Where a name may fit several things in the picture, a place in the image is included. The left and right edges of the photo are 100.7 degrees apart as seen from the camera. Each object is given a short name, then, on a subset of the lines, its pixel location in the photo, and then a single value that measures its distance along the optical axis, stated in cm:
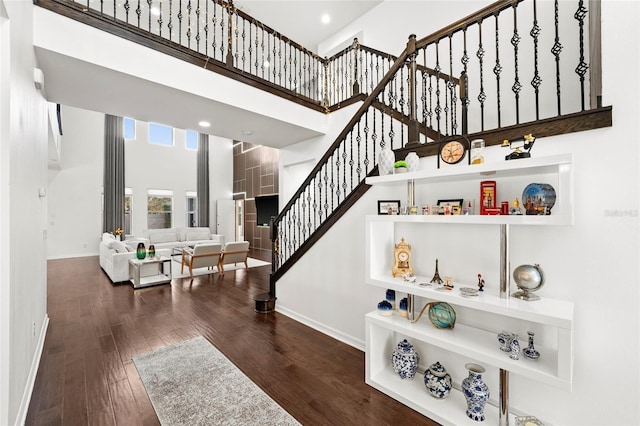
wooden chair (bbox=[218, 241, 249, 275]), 647
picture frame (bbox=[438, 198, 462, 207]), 211
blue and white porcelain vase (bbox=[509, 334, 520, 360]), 163
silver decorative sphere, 165
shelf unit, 148
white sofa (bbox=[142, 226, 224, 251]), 904
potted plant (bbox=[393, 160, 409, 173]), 223
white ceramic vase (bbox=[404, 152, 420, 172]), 221
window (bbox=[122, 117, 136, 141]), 969
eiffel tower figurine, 214
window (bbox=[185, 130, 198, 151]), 1114
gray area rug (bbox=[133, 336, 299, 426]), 188
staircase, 199
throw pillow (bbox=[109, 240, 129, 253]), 577
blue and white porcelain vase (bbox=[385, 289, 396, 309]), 246
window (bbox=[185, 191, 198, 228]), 1128
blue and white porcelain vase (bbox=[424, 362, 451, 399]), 199
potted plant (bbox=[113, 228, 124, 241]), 809
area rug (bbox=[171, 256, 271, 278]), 636
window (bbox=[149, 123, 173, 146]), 1026
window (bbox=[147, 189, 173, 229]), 1028
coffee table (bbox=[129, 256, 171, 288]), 515
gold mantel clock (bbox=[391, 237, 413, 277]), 231
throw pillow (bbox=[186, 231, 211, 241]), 974
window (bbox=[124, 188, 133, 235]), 966
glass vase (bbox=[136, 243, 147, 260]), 534
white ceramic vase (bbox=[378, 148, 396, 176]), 231
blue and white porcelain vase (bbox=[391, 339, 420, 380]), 222
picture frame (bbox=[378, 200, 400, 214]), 236
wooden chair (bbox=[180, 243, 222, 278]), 599
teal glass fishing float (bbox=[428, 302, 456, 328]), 204
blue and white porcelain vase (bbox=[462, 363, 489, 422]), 179
